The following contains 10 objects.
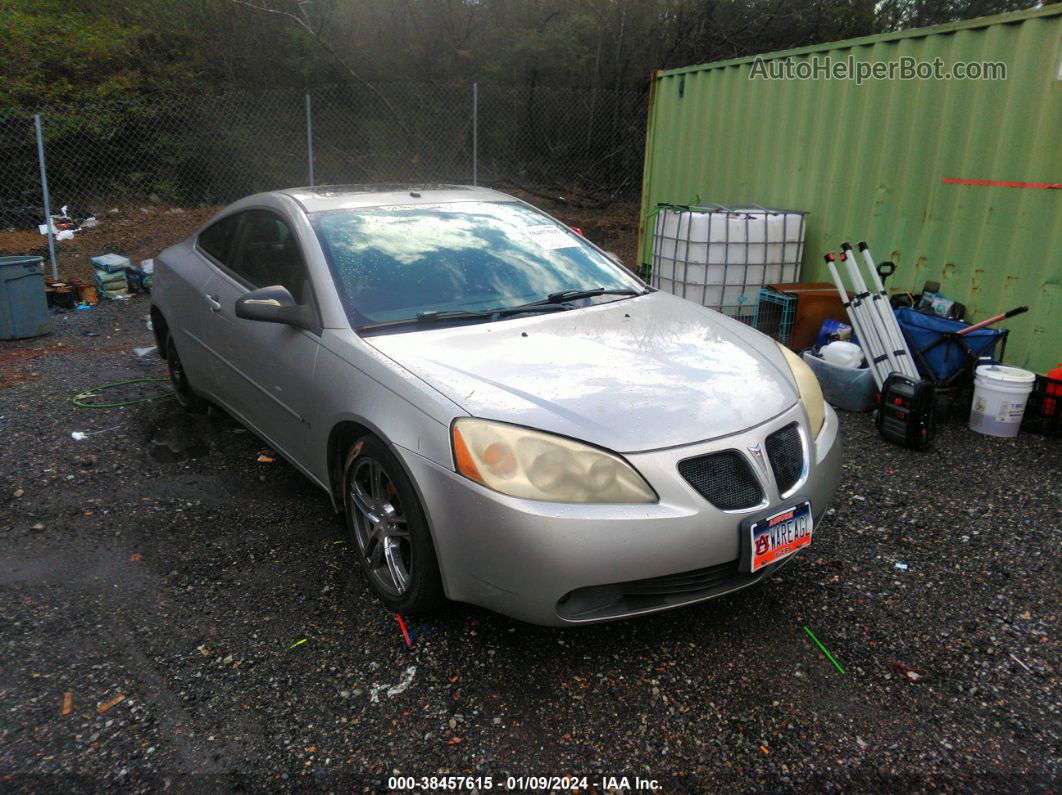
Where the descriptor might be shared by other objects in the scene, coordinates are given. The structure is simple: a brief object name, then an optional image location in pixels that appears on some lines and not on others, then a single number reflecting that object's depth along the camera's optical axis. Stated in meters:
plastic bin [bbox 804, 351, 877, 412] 5.27
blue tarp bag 5.07
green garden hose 5.23
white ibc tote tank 6.55
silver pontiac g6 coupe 2.32
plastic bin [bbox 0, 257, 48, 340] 7.09
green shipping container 5.02
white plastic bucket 4.69
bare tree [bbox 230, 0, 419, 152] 14.57
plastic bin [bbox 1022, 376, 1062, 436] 4.73
